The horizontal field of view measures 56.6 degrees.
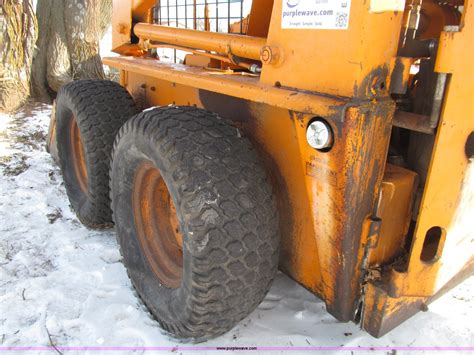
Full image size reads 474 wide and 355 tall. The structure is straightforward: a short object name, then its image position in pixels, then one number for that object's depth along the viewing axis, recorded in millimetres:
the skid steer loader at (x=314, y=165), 1575
